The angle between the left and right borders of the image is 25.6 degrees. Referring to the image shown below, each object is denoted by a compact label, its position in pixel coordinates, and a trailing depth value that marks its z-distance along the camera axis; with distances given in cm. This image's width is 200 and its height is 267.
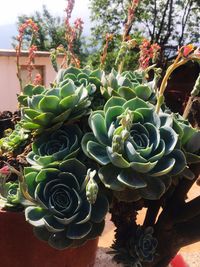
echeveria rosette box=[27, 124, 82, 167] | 51
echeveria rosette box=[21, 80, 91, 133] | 52
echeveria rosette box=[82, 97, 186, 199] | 46
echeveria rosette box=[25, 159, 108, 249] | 47
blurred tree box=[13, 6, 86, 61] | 784
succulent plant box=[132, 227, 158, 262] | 57
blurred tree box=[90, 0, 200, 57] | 754
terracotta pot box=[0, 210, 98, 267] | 57
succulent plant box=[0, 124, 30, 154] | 60
